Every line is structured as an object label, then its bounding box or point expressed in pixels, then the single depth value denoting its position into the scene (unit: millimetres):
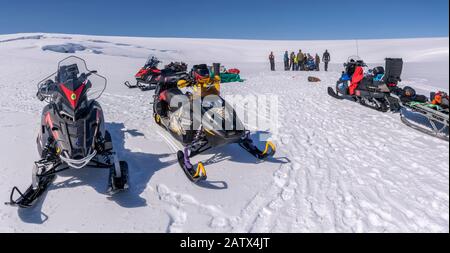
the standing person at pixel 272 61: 21234
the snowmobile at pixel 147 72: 10453
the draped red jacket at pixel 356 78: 8391
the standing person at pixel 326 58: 20783
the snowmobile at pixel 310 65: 20562
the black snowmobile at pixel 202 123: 4055
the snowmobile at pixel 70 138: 3365
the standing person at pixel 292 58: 20998
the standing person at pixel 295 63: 20566
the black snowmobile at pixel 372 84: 7398
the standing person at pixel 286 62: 21483
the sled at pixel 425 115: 4949
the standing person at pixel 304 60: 20586
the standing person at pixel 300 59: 20272
